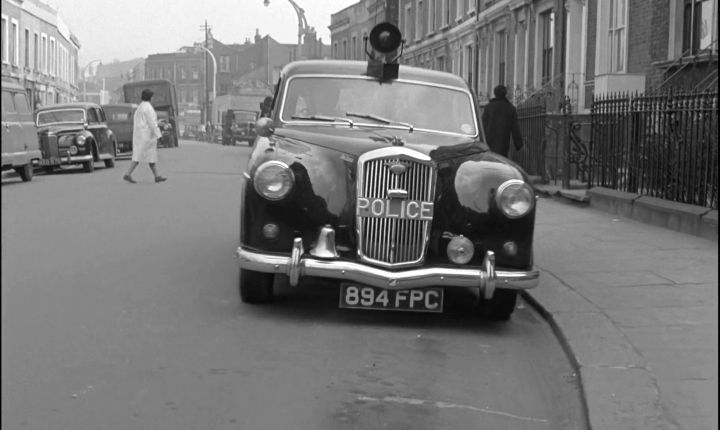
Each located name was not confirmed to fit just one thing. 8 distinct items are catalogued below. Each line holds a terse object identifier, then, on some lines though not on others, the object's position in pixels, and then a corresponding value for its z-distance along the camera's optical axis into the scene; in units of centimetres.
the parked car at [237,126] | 5647
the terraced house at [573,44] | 1608
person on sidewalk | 1380
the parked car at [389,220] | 585
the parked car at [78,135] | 2291
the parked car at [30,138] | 1499
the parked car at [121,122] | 3480
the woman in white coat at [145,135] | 1780
